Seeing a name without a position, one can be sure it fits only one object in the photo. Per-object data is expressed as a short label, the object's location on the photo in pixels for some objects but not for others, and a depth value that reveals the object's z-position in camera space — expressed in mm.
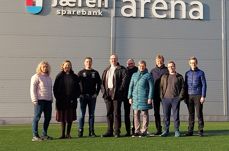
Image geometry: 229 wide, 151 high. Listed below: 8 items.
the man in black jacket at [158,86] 10555
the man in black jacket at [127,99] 10375
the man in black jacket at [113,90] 10133
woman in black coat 10000
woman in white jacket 9570
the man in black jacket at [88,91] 10250
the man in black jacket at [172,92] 10289
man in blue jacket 10315
